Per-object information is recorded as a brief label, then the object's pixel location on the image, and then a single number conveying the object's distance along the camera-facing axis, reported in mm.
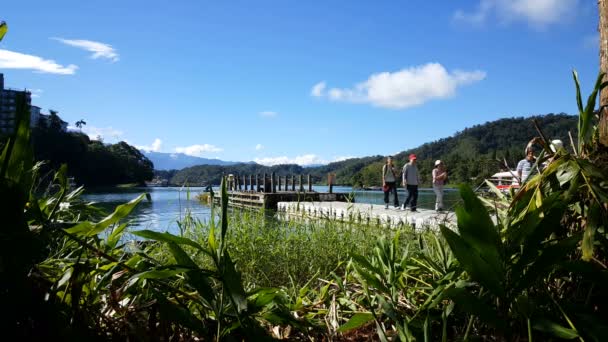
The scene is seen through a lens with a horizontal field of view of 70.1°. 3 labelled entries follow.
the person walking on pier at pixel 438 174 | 12013
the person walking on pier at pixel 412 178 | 14664
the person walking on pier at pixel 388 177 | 15492
